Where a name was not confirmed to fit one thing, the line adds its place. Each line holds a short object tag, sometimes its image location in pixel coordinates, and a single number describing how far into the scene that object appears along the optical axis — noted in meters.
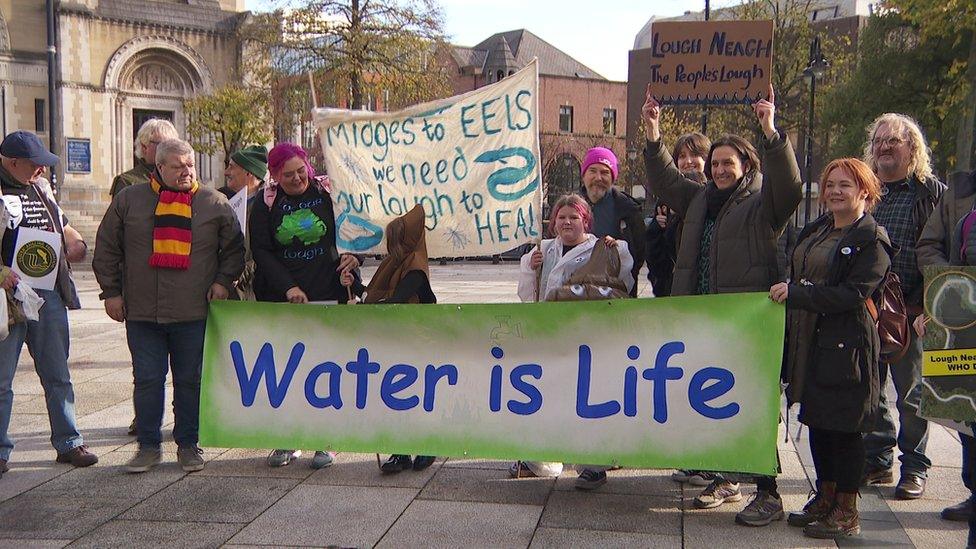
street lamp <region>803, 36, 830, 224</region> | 24.61
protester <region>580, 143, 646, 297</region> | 5.36
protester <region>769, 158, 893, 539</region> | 4.02
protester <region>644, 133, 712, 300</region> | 5.29
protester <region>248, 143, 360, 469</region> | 5.35
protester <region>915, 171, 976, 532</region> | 4.17
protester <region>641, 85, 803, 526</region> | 4.27
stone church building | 35.53
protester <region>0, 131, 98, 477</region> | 5.18
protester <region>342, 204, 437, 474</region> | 5.12
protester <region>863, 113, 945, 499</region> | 4.83
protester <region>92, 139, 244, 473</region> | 5.16
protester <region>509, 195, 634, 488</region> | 4.87
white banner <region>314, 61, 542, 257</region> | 5.16
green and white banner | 4.25
